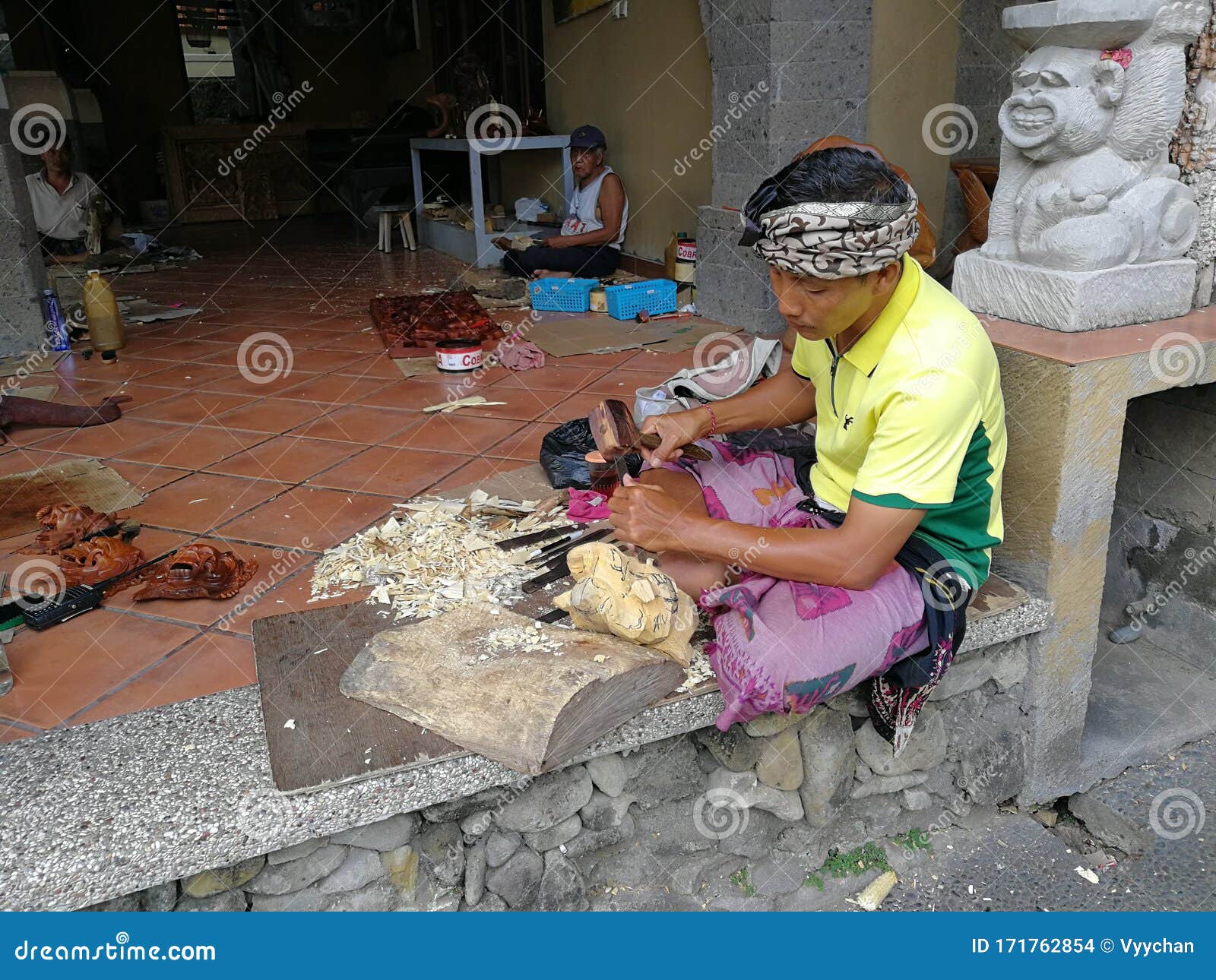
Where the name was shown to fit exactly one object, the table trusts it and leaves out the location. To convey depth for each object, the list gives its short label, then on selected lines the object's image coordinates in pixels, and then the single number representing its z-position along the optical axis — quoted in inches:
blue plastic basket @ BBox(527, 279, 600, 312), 247.2
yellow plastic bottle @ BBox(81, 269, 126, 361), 215.0
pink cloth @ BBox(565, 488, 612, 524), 114.3
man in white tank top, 276.4
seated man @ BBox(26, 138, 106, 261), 336.5
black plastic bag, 127.0
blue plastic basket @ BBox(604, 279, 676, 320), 232.1
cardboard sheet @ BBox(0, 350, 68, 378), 208.5
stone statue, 84.8
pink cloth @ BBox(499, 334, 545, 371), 196.9
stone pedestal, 89.7
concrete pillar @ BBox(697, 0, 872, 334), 194.7
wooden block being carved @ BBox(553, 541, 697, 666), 81.5
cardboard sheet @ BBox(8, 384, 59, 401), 186.4
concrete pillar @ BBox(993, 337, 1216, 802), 87.3
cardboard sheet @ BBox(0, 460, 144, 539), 129.8
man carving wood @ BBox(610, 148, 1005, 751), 70.2
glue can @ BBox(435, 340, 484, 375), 192.7
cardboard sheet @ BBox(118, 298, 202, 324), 256.8
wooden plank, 72.4
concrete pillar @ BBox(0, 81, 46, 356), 213.3
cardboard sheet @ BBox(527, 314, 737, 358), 207.8
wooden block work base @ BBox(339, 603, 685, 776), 73.9
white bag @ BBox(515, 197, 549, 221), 327.3
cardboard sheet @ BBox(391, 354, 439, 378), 196.2
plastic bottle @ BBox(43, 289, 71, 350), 224.4
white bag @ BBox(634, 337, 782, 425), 128.2
